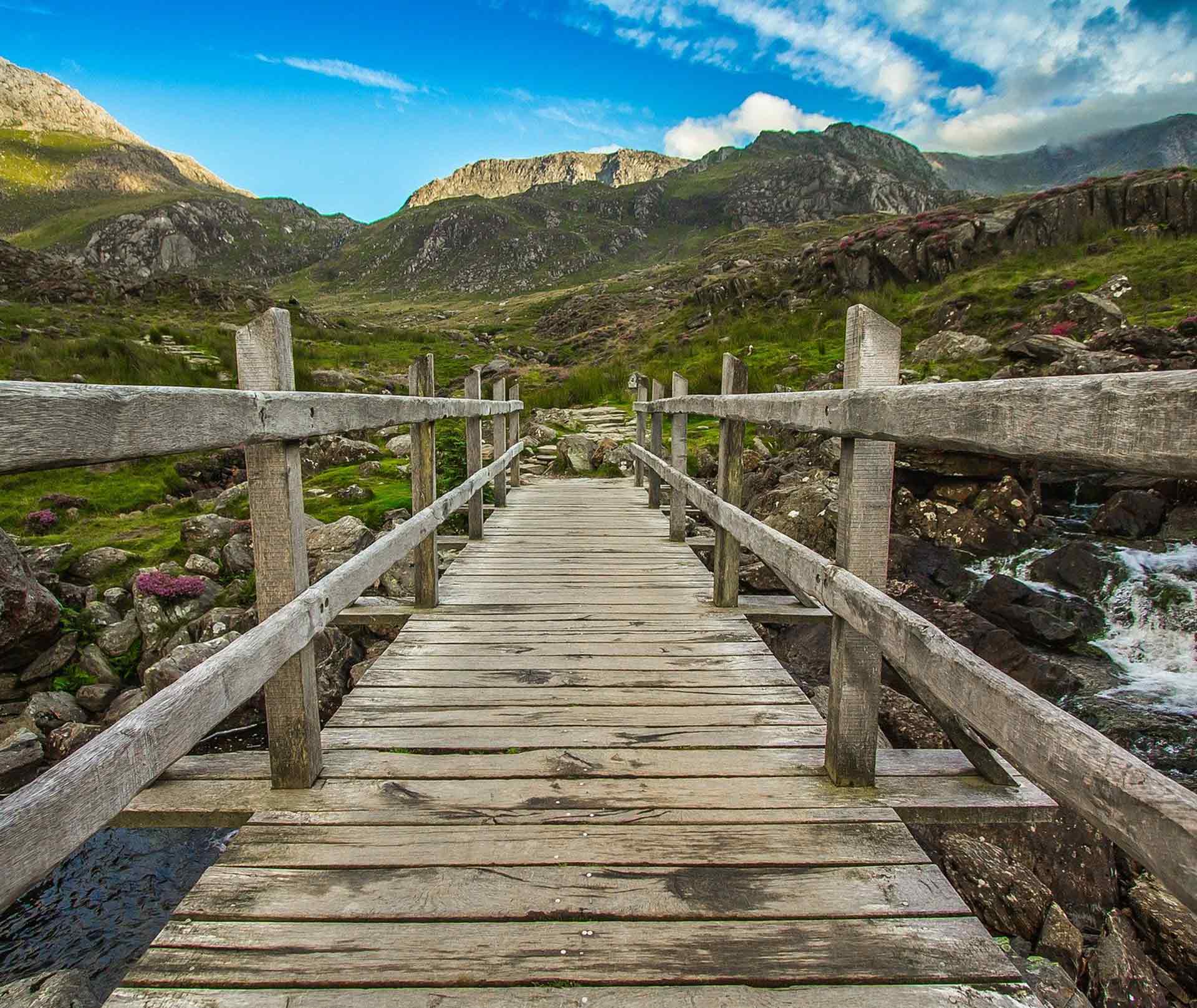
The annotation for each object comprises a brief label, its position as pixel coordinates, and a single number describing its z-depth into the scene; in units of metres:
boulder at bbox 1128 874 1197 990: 3.14
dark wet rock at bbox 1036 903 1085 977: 3.06
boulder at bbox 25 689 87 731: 5.10
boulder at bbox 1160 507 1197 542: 8.30
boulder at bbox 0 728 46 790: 4.48
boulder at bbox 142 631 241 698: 5.13
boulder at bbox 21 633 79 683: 5.62
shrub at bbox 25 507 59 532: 8.41
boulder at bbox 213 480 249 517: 8.69
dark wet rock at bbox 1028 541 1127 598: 7.71
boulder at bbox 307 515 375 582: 6.63
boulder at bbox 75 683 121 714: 5.45
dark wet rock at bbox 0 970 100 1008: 2.33
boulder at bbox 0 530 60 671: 5.57
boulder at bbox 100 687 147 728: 5.25
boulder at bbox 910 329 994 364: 13.80
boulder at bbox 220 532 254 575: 7.10
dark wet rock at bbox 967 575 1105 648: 6.93
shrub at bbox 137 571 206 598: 6.38
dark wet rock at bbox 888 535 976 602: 7.86
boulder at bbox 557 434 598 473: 12.80
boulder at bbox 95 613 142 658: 6.04
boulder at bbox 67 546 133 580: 7.05
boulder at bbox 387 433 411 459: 12.36
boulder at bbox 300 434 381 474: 11.56
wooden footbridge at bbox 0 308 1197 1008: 1.29
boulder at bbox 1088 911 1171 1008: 2.93
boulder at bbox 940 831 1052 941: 3.23
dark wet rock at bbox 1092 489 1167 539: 8.59
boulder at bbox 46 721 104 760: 4.80
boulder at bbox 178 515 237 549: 7.50
